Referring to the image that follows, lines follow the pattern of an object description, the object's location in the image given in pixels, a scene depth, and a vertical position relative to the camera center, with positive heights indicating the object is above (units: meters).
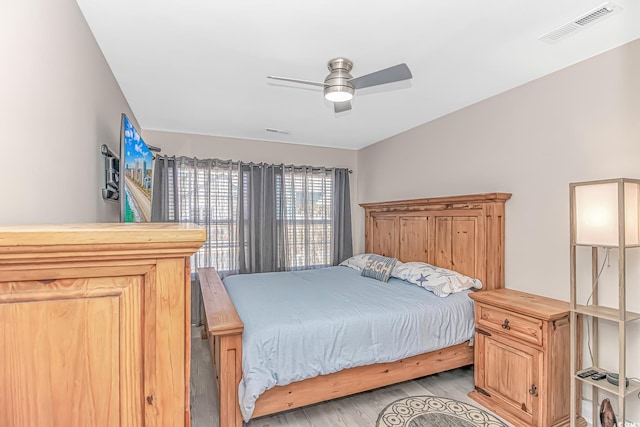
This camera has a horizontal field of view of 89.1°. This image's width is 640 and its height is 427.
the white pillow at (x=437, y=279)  2.90 -0.63
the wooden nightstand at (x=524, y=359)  2.11 -1.04
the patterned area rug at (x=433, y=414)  2.22 -1.44
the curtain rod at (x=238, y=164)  4.21 +0.70
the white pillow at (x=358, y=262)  4.18 -0.65
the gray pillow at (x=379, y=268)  3.57 -0.63
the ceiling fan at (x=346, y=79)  1.93 +0.83
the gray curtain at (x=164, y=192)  4.04 +0.29
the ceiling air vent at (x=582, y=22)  1.71 +1.06
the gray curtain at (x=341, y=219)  4.98 -0.09
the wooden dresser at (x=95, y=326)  0.60 -0.22
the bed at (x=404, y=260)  2.03 -0.65
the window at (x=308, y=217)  4.71 -0.06
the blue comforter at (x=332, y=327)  2.08 -0.83
